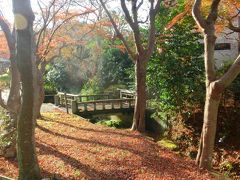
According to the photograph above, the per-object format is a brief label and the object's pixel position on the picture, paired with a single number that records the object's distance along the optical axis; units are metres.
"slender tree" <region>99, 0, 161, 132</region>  8.57
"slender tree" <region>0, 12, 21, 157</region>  5.95
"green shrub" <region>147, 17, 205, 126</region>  9.17
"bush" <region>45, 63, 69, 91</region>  18.23
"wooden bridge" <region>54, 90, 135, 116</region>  12.27
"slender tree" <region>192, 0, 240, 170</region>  5.43
